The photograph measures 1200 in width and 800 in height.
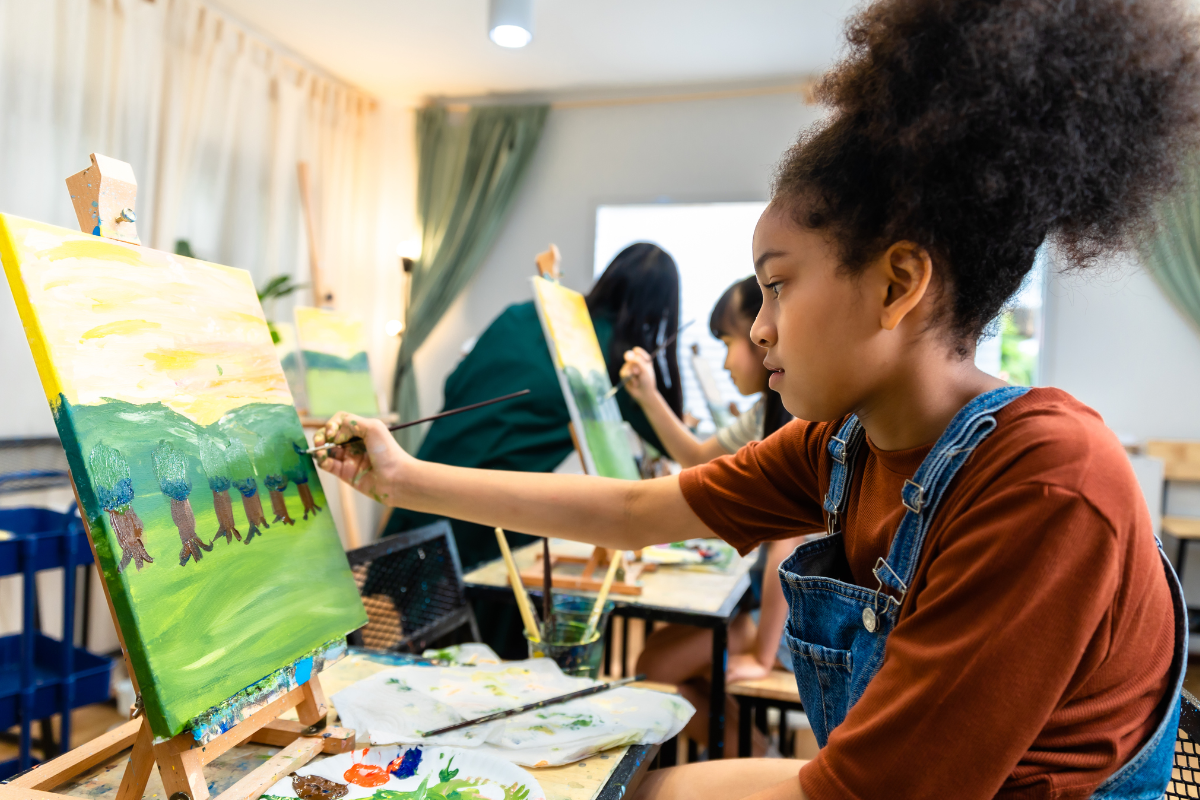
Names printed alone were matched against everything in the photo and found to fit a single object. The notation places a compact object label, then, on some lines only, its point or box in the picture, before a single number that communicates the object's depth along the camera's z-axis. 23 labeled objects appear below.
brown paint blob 0.74
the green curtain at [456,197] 4.46
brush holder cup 1.17
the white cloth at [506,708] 0.85
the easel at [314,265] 3.58
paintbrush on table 0.88
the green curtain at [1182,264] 3.51
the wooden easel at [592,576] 1.53
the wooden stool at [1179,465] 3.44
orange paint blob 0.77
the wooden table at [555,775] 0.76
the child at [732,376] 1.91
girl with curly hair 0.52
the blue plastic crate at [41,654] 1.59
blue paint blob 0.79
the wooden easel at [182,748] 0.69
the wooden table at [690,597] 1.38
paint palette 0.75
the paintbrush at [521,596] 1.23
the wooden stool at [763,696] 1.48
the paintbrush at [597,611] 1.21
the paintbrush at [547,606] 1.18
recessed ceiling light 3.00
